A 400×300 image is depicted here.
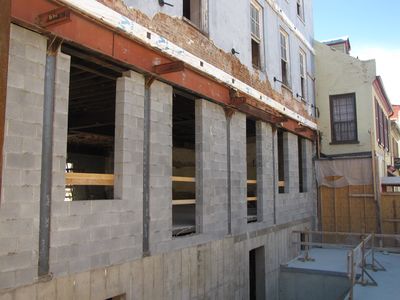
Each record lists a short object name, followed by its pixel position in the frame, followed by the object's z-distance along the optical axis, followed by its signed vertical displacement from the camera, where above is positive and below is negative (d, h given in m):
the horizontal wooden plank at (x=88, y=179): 6.04 +0.20
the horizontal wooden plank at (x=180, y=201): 8.32 -0.19
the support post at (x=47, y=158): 5.36 +0.45
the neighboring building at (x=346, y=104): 18.06 +3.87
